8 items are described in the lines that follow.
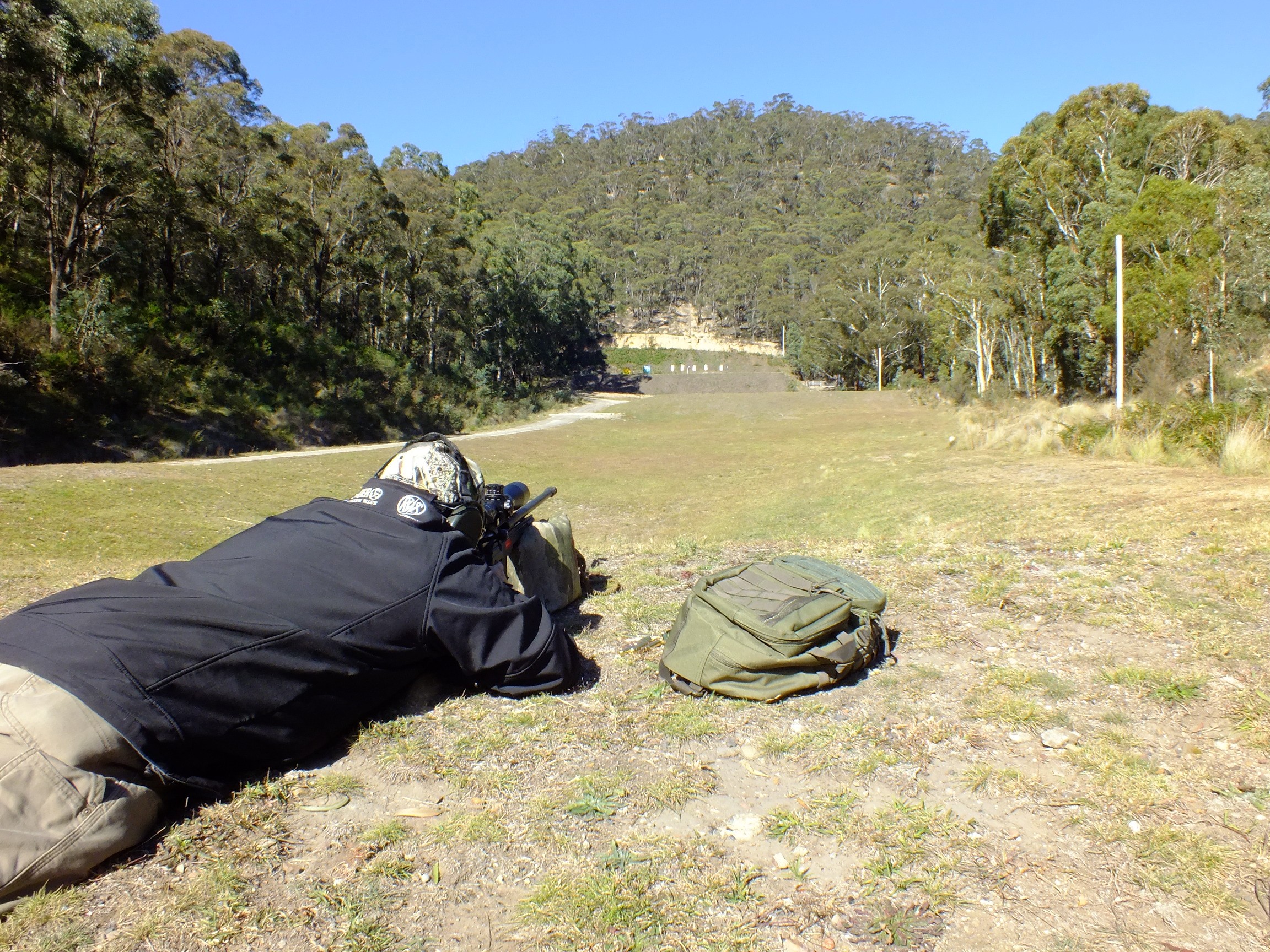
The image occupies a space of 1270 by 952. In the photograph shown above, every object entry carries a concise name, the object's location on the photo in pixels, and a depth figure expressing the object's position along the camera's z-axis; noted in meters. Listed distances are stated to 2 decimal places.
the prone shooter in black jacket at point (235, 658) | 2.15
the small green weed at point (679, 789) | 2.67
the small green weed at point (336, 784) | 2.71
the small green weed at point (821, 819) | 2.49
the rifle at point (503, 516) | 3.96
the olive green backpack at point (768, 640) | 3.37
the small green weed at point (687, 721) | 3.11
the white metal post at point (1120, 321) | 17.94
